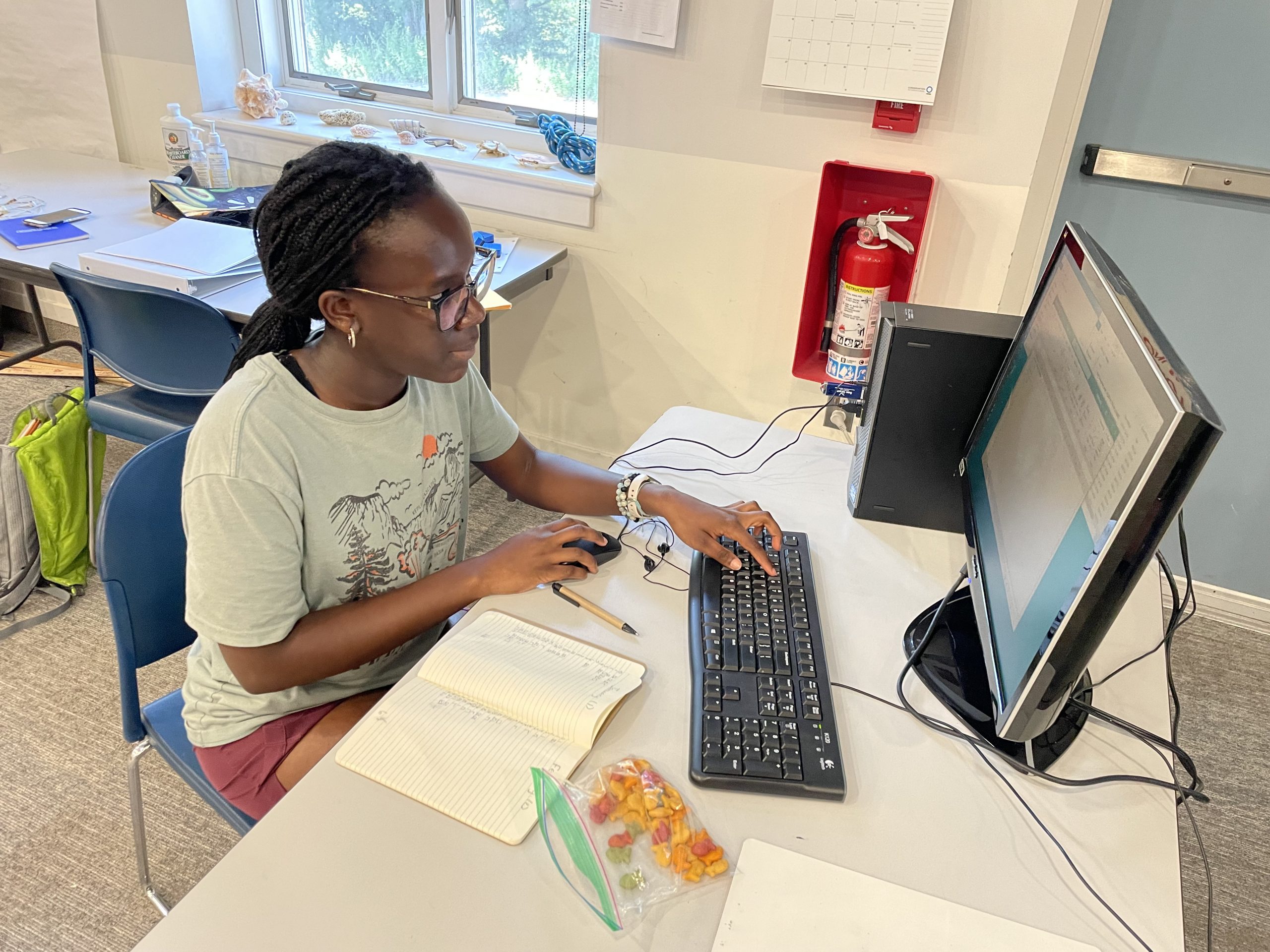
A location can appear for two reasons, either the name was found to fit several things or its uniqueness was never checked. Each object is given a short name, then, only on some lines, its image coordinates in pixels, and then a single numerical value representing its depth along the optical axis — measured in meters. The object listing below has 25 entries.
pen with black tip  0.98
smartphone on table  2.15
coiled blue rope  2.20
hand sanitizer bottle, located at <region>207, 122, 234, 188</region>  2.43
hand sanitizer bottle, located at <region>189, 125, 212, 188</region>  2.41
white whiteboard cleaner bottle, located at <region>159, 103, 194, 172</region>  2.39
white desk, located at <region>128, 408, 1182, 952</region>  0.65
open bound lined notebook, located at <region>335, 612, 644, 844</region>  0.75
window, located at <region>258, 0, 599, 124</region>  2.32
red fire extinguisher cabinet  1.86
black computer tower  1.12
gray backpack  1.90
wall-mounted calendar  1.70
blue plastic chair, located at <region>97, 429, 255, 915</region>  1.02
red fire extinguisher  1.85
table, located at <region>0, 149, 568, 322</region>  1.93
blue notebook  2.04
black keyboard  0.78
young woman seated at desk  0.89
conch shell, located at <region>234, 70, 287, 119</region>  2.50
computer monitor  0.58
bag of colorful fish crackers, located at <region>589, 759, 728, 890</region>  0.70
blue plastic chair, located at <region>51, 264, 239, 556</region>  1.66
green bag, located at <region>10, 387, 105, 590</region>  1.89
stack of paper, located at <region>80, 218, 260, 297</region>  1.87
